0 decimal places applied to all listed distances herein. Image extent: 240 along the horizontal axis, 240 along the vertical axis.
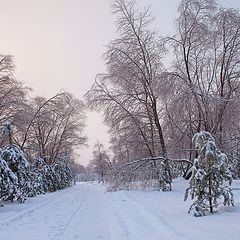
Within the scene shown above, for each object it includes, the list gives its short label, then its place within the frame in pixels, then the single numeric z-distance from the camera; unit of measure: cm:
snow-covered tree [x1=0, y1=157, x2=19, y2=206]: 1823
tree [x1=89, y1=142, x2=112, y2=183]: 9265
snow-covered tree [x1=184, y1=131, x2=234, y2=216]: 1052
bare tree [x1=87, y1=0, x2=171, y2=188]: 2606
